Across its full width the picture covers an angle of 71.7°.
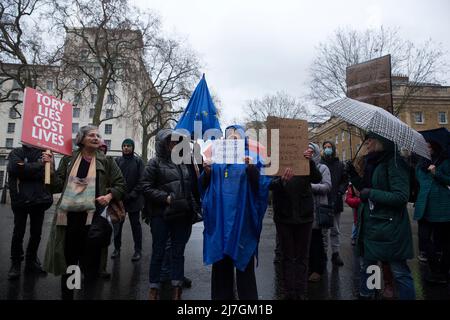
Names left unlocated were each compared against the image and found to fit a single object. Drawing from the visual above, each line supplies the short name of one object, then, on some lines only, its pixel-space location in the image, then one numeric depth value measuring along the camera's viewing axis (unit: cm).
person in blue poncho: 279
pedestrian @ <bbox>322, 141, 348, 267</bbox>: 532
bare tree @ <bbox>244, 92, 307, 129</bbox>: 4050
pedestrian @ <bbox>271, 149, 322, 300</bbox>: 345
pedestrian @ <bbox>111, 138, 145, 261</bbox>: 554
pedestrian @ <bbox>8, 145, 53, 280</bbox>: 434
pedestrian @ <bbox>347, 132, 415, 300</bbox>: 298
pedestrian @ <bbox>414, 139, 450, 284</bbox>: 435
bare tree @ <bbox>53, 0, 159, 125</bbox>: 2072
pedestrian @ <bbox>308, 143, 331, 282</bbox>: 445
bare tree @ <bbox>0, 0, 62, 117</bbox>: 1950
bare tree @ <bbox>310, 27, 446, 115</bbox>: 2195
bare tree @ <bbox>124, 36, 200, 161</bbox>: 2648
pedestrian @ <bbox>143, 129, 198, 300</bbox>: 359
